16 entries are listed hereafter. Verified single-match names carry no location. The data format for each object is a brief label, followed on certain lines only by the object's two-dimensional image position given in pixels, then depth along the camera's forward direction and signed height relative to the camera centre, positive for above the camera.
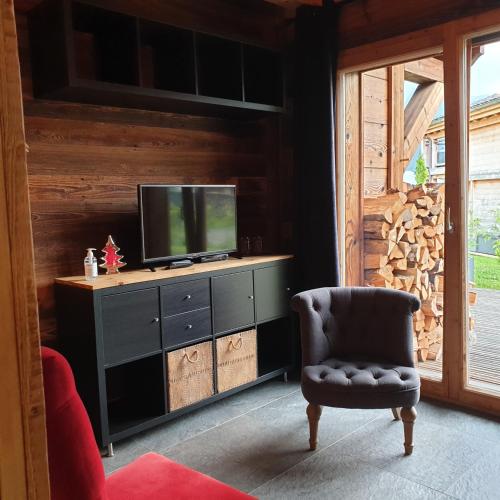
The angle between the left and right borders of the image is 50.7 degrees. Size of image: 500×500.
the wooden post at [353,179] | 3.62 +0.15
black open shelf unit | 2.58 +0.84
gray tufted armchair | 2.48 -0.81
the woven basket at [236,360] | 3.18 -0.95
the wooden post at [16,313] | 0.83 -0.16
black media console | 2.64 -0.65
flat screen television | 2.98 -0.08
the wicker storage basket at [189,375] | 2.92 -0.95
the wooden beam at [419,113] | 3.21 +0.54
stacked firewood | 3.37 -0.34
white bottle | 2.80 -0.29
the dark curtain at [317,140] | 3.43 +0.42
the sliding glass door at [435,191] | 3.01 +0.05
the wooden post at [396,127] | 3.44 +0.48
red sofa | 1.16 -0.52
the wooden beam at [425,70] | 3.18 +0.79
